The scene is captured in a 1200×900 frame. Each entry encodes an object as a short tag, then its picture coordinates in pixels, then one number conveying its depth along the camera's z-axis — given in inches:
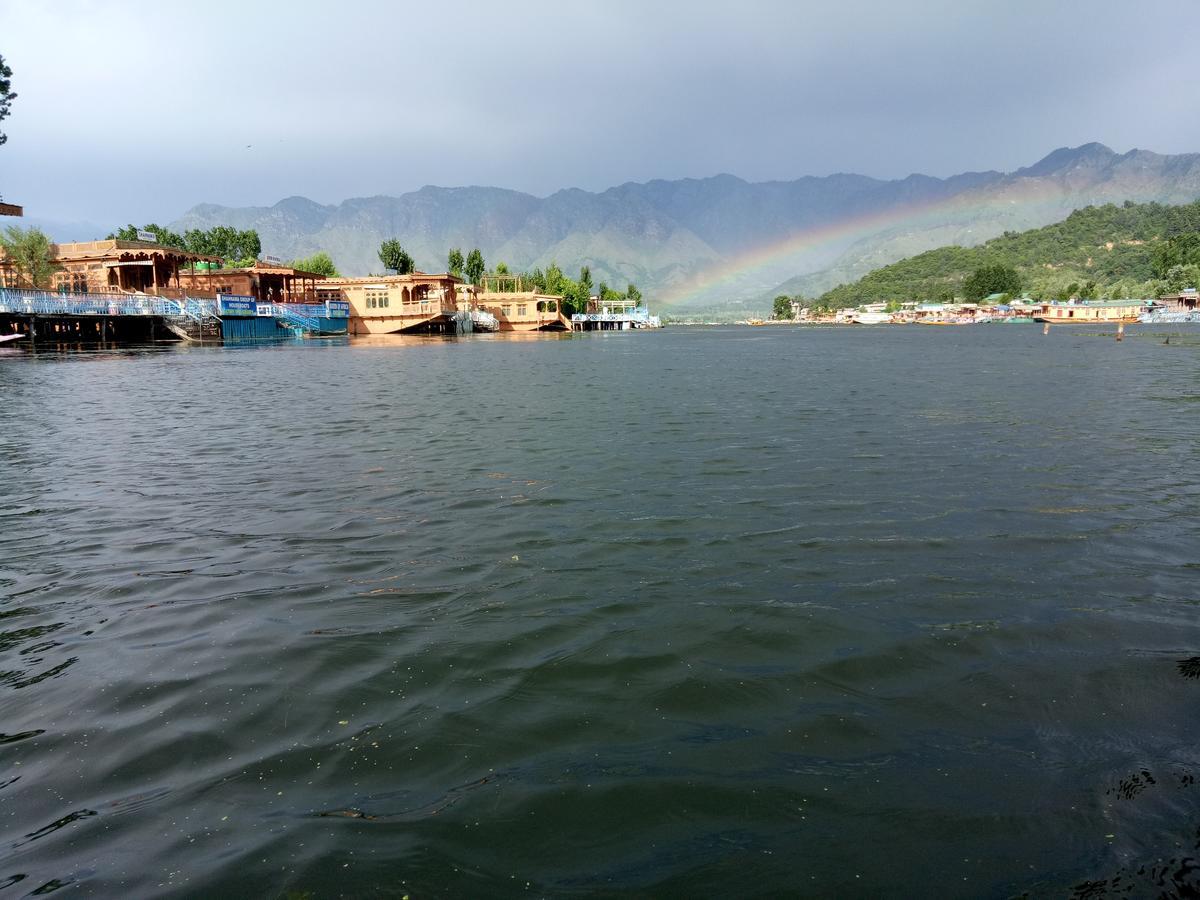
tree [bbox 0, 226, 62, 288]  2837.1
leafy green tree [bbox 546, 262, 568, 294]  6461.6
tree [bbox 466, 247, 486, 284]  5570.9
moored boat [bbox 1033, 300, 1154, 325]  5984.3
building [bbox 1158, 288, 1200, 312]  6028.5
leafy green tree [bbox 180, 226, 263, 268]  4982.8
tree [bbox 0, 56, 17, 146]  1651.1
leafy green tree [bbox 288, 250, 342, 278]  5359.3
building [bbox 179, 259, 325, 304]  3395.7
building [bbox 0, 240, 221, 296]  3034.0
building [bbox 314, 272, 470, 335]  4082.2
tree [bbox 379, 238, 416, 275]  5088.6
